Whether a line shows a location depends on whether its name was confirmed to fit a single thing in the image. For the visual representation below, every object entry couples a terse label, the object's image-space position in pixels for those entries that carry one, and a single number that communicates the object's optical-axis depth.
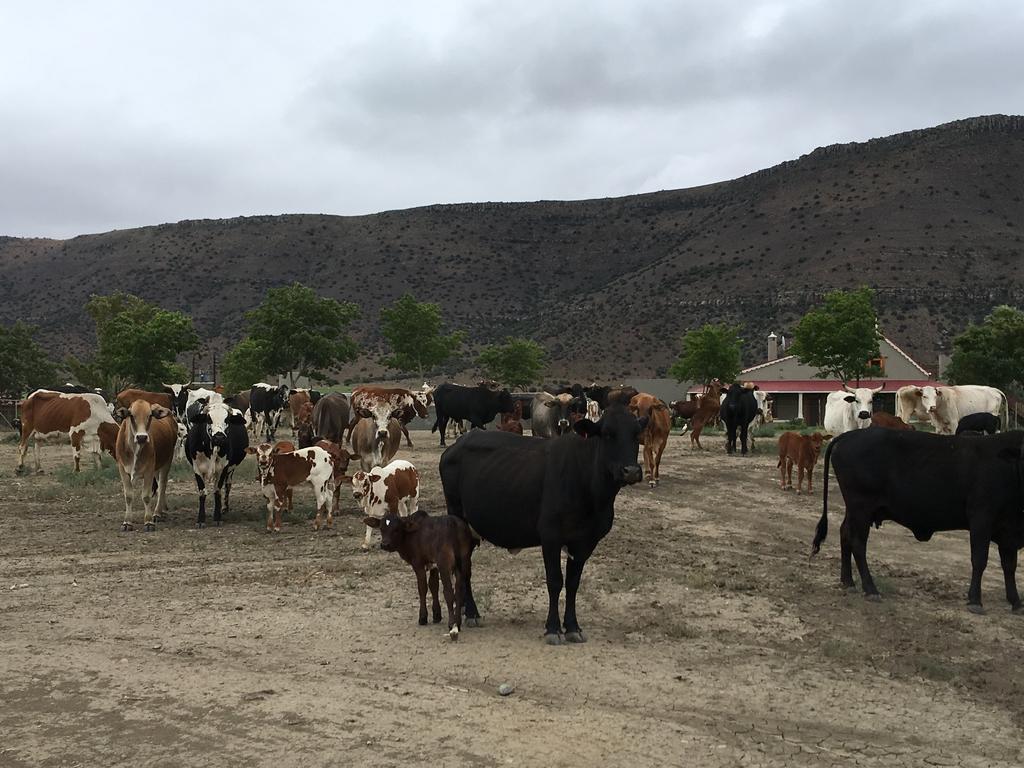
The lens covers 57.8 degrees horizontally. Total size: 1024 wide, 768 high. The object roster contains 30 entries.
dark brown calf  7.84
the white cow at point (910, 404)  24.34
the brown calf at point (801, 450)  18.25
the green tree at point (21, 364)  48.53
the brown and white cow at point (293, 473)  13.75
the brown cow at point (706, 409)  27.25
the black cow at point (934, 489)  9.16
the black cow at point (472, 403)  30.22
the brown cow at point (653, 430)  19.27
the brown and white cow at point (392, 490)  11.81
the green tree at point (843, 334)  46.47
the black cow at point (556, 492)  7.54
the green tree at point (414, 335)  66.75
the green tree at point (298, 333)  55.84
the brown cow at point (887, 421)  21.02
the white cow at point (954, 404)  23.98
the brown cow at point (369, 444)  17.30
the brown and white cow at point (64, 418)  22.11
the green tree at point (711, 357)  59.66
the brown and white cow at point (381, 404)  17.69
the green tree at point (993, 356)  47.59
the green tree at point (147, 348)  46.56
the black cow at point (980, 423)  18.94
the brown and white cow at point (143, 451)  13.42
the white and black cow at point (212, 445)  14.30
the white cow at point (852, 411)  21.03
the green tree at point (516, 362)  70.12
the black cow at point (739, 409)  26.16
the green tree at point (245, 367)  56.91
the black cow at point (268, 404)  32.84
